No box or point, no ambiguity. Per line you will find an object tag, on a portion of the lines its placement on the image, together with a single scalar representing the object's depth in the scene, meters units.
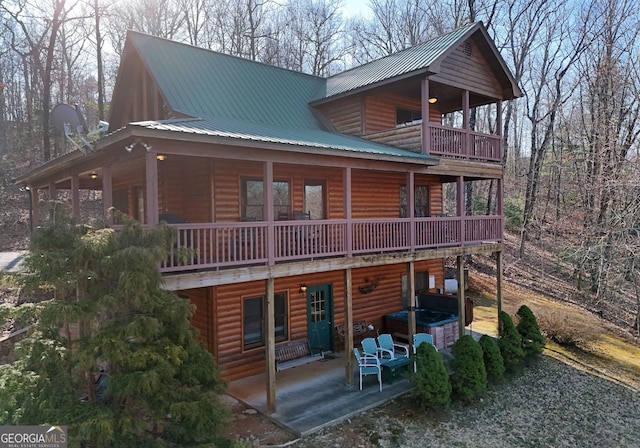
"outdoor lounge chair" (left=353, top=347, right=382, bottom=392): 10.34
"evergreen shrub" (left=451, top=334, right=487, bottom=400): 10.03
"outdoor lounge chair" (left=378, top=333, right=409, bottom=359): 11.36
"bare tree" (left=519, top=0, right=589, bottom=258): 27.17
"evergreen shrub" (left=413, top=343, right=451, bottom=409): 9.37
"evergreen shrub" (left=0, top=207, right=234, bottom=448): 5.57
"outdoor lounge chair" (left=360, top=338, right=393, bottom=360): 10.86
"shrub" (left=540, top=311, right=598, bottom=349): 14.98
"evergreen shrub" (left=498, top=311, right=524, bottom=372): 12.06
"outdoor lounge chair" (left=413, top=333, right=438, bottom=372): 11.57
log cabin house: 8.87
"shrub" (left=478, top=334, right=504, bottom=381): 11.19
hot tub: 13.26
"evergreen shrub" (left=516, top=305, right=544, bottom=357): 12.93
